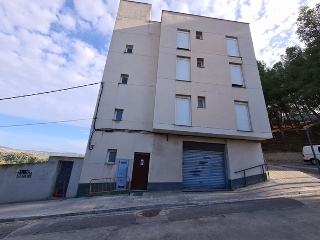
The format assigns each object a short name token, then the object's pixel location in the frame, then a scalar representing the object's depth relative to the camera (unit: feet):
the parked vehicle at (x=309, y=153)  61.12
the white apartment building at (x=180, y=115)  37.60
